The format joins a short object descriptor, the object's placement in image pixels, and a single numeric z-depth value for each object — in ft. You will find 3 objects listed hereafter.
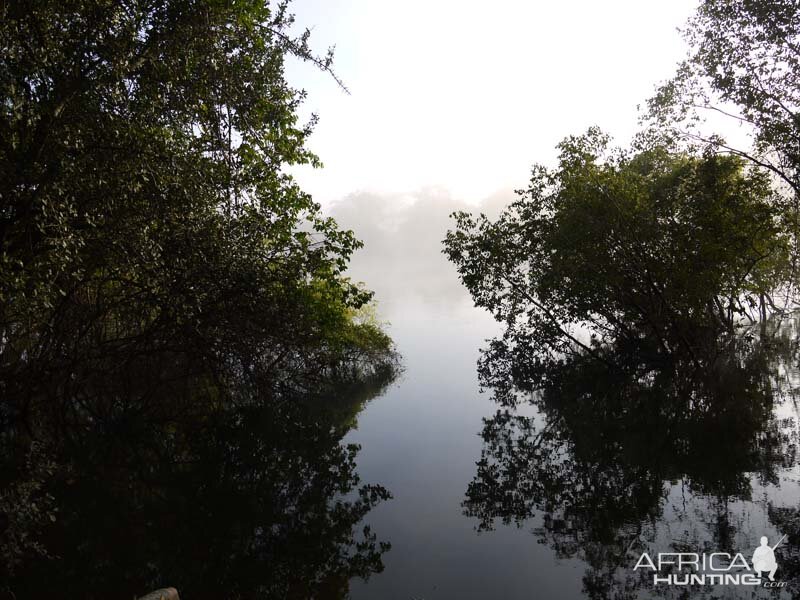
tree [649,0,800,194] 56.65
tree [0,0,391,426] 27.35
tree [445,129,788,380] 75.00
